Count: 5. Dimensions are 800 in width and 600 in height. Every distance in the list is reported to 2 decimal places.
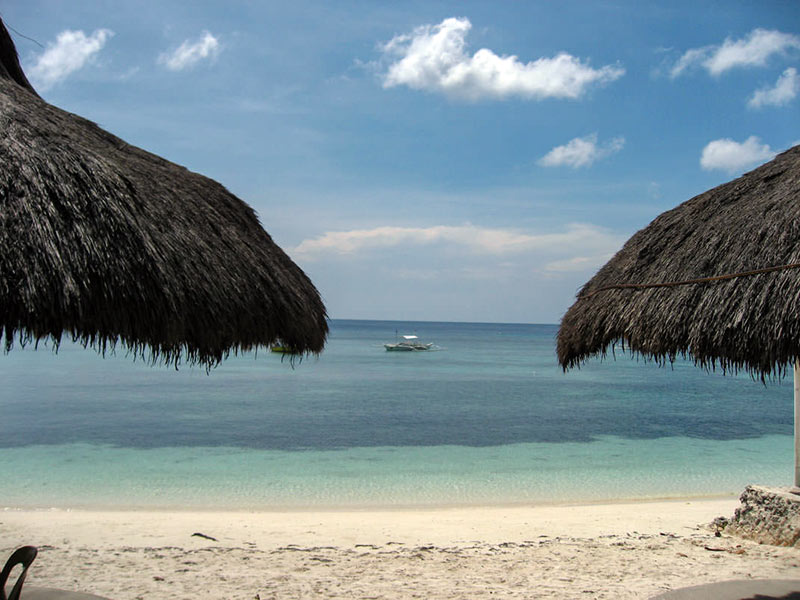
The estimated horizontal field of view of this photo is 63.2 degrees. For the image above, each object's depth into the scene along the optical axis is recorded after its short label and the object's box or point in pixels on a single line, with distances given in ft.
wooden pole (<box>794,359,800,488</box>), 16.34
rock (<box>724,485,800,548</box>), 15.72
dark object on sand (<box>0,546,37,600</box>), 7.07
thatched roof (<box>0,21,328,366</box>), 7.10
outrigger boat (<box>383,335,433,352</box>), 154.30
